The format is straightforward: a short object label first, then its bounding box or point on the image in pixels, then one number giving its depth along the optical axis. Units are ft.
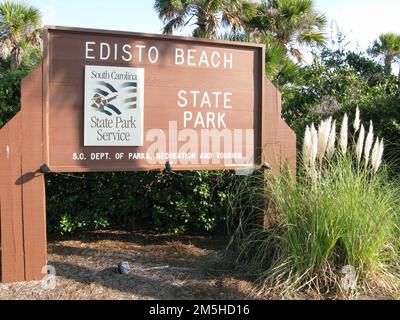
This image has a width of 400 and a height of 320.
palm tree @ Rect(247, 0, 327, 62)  48.39
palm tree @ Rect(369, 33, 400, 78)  59.47
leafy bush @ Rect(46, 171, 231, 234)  18.57
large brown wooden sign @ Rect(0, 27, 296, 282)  13.78
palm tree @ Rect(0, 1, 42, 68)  49.90
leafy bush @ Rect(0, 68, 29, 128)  18.40
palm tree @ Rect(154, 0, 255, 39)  46.29
